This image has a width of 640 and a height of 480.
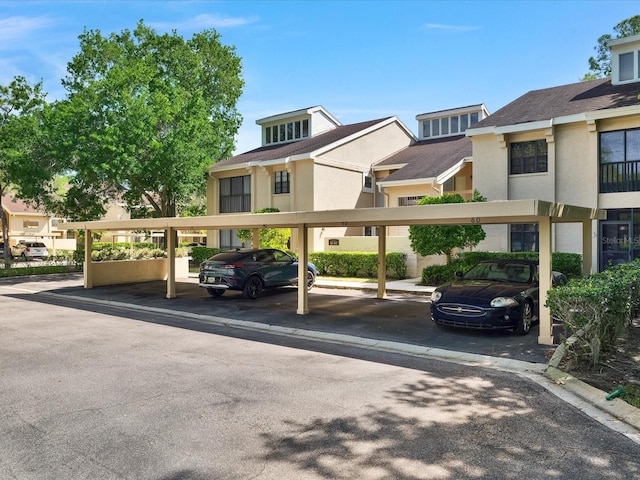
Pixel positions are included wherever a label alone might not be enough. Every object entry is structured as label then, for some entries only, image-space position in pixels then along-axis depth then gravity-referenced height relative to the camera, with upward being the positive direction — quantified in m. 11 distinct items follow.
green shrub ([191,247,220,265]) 27.48 -0.82
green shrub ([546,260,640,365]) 6.54 -1.03
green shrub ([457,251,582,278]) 15.66 -0.76
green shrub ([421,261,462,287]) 17.78 -1.33
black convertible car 8.98 -1.19
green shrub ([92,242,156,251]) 36.27 -0.44
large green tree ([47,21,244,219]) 22.48 +4.68
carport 8.45 +0.40
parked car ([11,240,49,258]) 39.06 -0.85
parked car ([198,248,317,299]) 14.47 -1.01
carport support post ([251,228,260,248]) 18.58 -0.03
